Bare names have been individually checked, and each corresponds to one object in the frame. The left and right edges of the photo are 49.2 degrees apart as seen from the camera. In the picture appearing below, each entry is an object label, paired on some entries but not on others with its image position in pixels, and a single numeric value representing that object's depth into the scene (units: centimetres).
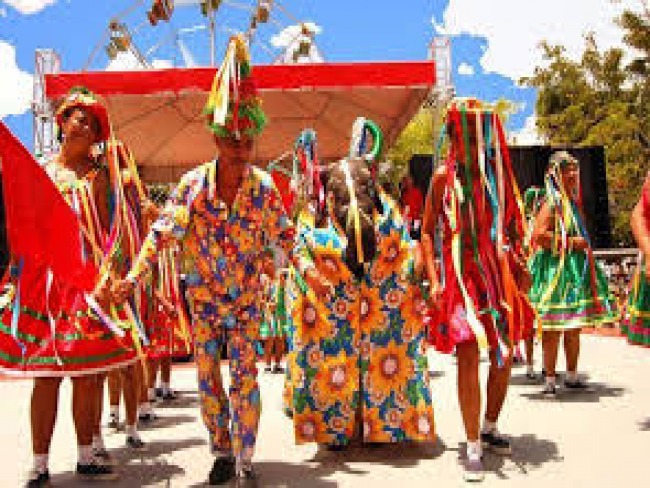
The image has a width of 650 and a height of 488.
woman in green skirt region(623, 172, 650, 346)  457
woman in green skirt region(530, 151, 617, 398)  583
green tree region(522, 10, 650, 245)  2277
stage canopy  935
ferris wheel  1145
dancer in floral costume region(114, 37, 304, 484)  351
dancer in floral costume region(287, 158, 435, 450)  418
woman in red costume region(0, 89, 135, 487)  347
